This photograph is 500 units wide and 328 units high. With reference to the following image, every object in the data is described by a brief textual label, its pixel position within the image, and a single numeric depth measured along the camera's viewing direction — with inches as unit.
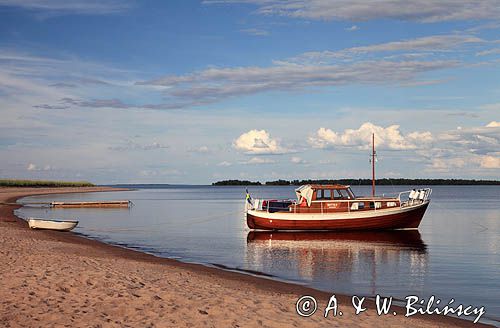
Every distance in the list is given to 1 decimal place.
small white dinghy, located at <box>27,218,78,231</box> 1299.2
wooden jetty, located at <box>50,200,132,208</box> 2461.5
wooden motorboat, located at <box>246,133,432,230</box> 1477.6
